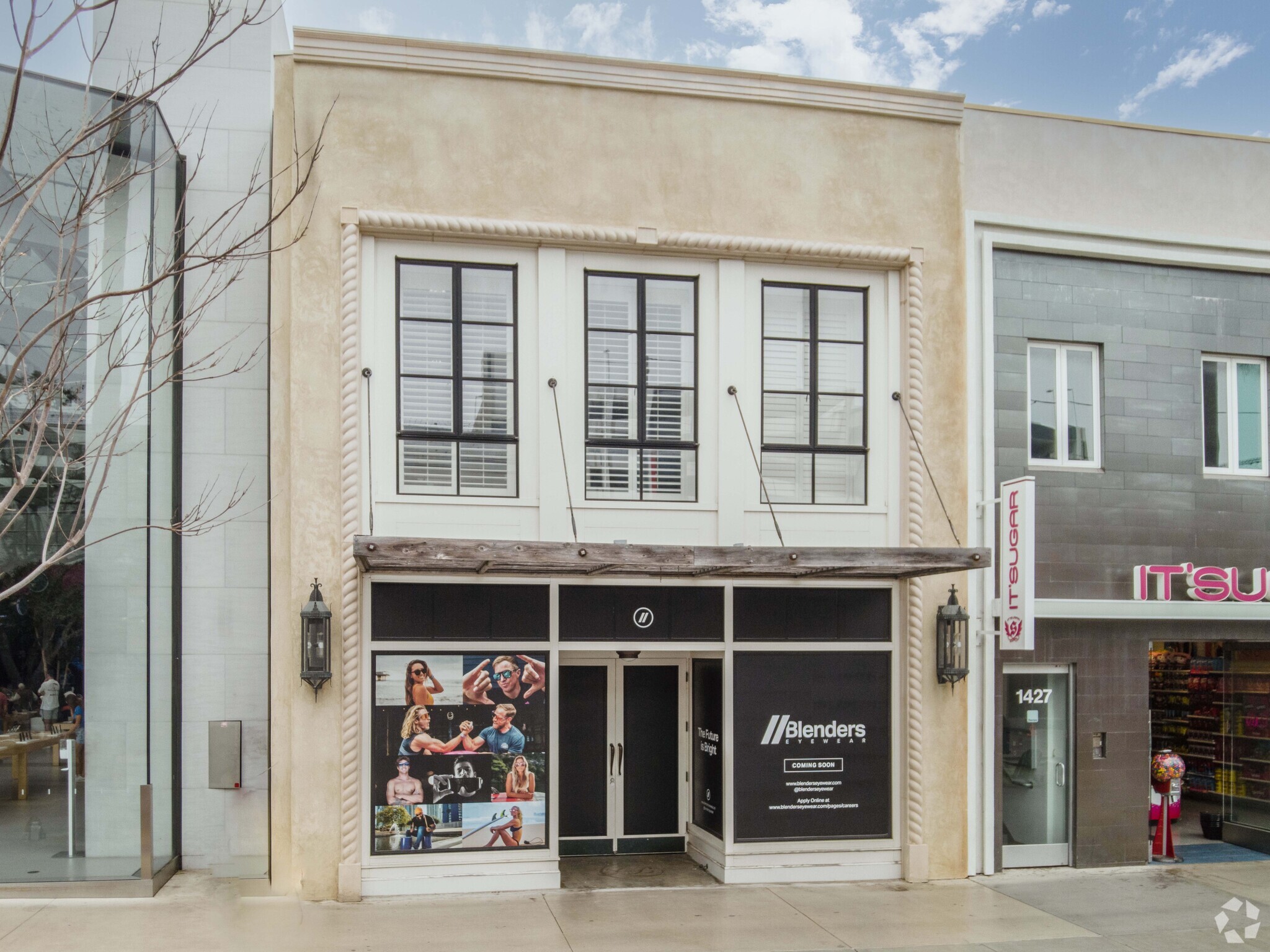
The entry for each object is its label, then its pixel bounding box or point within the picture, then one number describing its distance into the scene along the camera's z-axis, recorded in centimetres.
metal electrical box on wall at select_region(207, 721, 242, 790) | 1094
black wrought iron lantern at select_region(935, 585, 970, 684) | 1146
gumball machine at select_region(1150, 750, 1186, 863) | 1247
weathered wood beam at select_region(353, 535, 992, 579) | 928
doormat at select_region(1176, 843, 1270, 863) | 1270
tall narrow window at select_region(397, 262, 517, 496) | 1087
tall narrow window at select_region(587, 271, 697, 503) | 1127
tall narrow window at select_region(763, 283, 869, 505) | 1163
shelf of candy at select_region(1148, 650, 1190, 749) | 1474
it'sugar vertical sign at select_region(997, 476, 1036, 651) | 1102
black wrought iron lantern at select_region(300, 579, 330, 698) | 1009
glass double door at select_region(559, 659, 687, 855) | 1218
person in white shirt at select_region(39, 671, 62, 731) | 1030
